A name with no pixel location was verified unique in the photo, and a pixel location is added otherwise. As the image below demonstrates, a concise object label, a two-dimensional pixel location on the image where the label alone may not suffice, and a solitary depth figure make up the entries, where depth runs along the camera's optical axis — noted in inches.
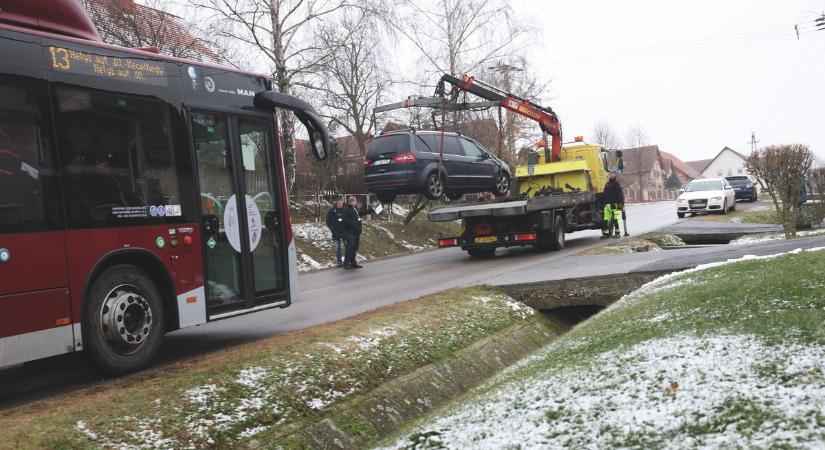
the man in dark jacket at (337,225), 733.3
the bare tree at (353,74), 871.7
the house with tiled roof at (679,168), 4857.3
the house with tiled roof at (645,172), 3814.0
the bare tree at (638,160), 3570.6
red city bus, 216.5
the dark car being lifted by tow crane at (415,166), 635.5
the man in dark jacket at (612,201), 752.3
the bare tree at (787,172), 690.8
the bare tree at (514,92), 1295.5
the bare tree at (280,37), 802.8
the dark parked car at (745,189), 1486.2
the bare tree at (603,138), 3624.0
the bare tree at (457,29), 1267.2
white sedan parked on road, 1089.4
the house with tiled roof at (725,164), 4419.3
